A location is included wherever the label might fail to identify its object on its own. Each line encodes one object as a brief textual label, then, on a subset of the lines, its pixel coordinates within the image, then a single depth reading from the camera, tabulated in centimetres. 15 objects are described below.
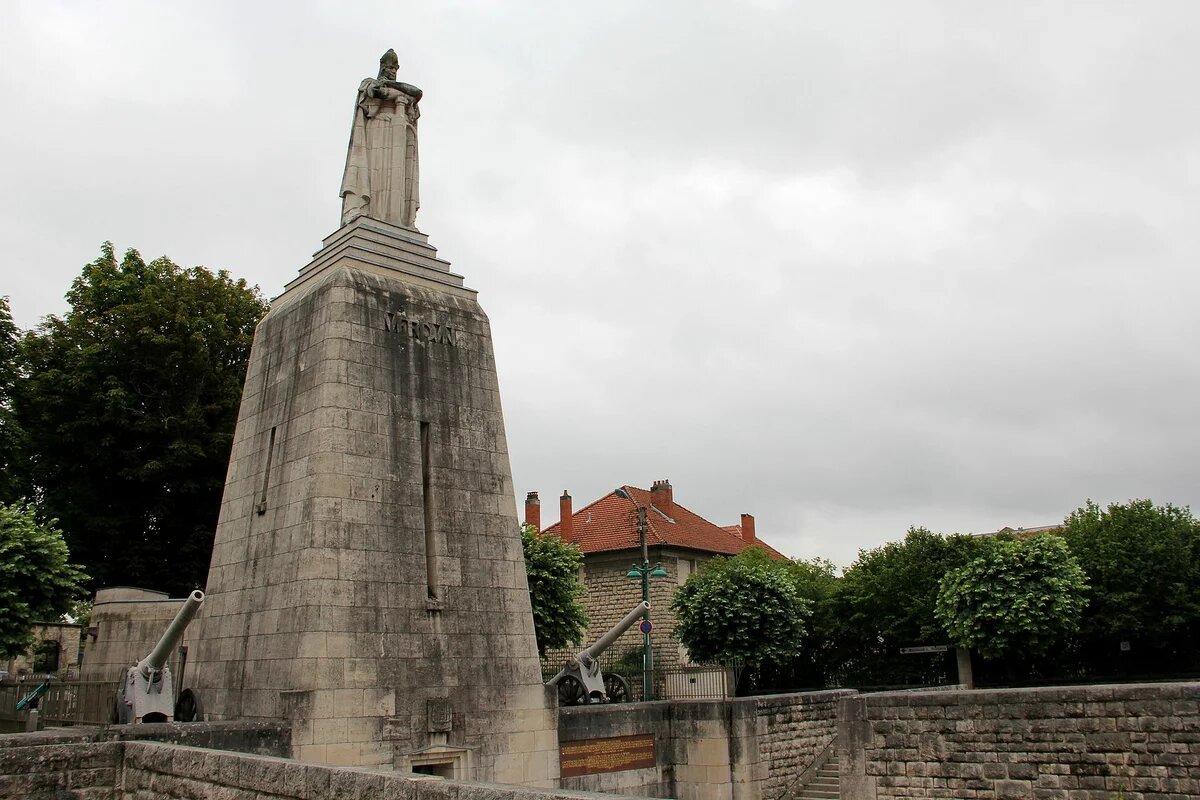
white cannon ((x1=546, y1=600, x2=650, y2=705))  1825
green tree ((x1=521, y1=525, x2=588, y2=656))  2697
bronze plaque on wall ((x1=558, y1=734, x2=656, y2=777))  1449
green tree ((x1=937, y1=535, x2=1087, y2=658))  2672
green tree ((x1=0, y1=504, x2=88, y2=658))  1934
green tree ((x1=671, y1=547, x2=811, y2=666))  2920
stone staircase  2020
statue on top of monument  1551
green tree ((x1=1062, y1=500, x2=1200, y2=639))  2731
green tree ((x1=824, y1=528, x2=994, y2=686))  3188
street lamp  2241
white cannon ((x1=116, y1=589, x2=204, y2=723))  1234
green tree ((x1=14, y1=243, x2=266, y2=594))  2552
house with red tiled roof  3894
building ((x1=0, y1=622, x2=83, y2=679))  3944
